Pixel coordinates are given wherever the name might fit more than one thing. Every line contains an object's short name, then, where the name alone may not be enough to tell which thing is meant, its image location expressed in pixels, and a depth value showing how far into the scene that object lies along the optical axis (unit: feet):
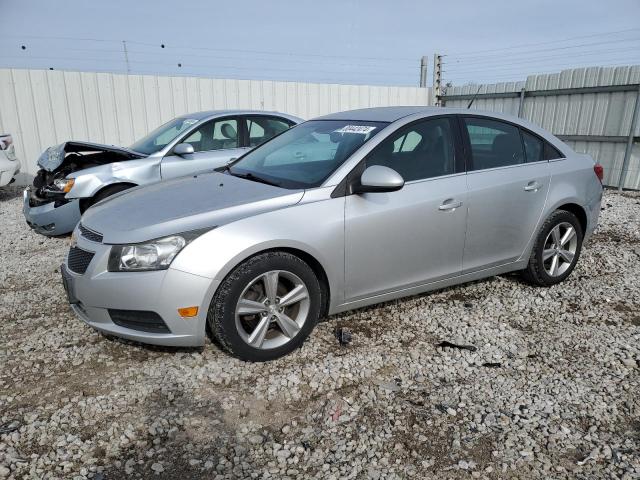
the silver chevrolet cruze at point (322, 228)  9.55
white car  27.63
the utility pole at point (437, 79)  42.74
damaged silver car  19.25
